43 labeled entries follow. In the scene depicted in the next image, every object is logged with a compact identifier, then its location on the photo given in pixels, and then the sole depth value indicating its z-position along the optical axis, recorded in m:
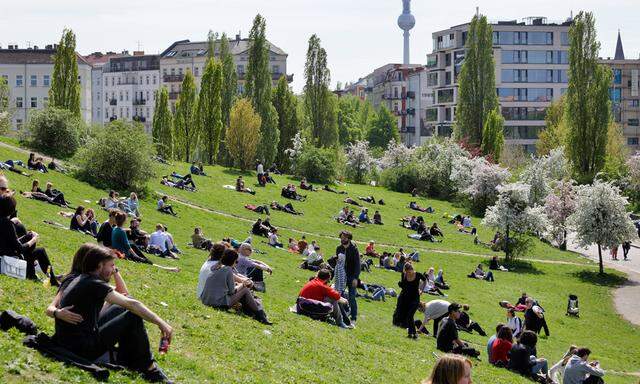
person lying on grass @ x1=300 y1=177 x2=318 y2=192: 64.31
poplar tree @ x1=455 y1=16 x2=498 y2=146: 90.62
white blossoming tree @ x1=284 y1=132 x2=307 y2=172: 81.06
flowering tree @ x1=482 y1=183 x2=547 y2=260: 49.62
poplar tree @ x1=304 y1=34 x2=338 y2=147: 90.44
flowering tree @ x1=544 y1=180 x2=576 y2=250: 58.00
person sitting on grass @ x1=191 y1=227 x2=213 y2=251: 34.03
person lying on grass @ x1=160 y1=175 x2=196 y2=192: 52.84
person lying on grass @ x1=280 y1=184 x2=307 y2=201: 58.81
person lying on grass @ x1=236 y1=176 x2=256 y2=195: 58.09
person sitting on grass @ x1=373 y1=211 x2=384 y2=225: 55.22
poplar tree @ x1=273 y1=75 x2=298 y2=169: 86.65
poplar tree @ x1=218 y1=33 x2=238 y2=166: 79.94
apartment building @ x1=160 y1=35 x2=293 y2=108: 133.12
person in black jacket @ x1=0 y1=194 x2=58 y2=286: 15.75
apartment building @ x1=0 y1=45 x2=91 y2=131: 119.62
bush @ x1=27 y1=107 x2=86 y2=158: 52.97
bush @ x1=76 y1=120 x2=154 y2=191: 45.56
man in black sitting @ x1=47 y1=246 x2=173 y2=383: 10.82
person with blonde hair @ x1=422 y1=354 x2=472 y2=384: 8.52
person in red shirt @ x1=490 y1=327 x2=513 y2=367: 20.08
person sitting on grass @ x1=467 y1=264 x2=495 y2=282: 41.69
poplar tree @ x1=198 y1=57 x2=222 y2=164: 75.19
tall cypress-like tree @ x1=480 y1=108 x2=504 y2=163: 85.56
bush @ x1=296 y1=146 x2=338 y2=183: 71.31
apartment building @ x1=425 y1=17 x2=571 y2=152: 119.62
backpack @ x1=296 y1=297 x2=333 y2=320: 19.67
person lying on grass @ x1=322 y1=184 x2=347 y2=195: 66.03
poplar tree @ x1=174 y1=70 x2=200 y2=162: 83.38
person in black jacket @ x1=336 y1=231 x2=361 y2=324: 21.62
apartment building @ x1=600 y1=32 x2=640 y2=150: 129.50
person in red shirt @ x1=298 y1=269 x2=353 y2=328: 19.53
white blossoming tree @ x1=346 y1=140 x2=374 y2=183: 81.88
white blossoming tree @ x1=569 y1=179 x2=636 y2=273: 48.12
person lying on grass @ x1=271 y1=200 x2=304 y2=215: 53.94
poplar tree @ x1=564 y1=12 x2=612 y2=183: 80.25
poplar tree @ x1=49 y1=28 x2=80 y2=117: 71.12
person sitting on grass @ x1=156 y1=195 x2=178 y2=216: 42.69
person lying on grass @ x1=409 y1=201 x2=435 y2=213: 64.62
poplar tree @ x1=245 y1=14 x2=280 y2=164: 81.88
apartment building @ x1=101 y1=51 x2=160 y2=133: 141.88
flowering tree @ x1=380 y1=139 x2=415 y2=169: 83.75
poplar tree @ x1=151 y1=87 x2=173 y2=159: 88.68
